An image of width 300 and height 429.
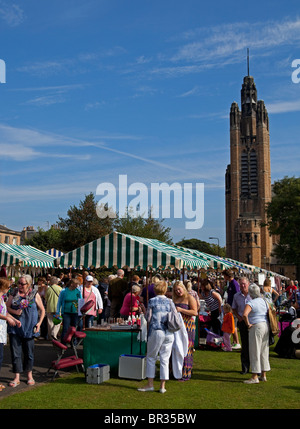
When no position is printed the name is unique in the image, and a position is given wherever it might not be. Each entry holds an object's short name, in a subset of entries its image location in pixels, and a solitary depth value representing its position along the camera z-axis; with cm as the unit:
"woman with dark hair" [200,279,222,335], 1205
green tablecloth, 841
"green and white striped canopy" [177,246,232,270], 1645
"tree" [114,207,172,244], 4522
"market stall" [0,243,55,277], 1532
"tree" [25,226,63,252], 5425
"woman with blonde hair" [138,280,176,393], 707
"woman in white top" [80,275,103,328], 1090
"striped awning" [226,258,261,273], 2911
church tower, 9769
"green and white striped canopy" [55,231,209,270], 991
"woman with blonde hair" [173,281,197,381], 812
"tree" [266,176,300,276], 5291
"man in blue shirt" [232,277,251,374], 847
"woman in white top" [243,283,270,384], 777
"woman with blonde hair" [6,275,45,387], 738
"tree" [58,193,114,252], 3659
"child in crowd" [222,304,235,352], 1144
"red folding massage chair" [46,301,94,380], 787
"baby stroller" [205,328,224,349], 1181
